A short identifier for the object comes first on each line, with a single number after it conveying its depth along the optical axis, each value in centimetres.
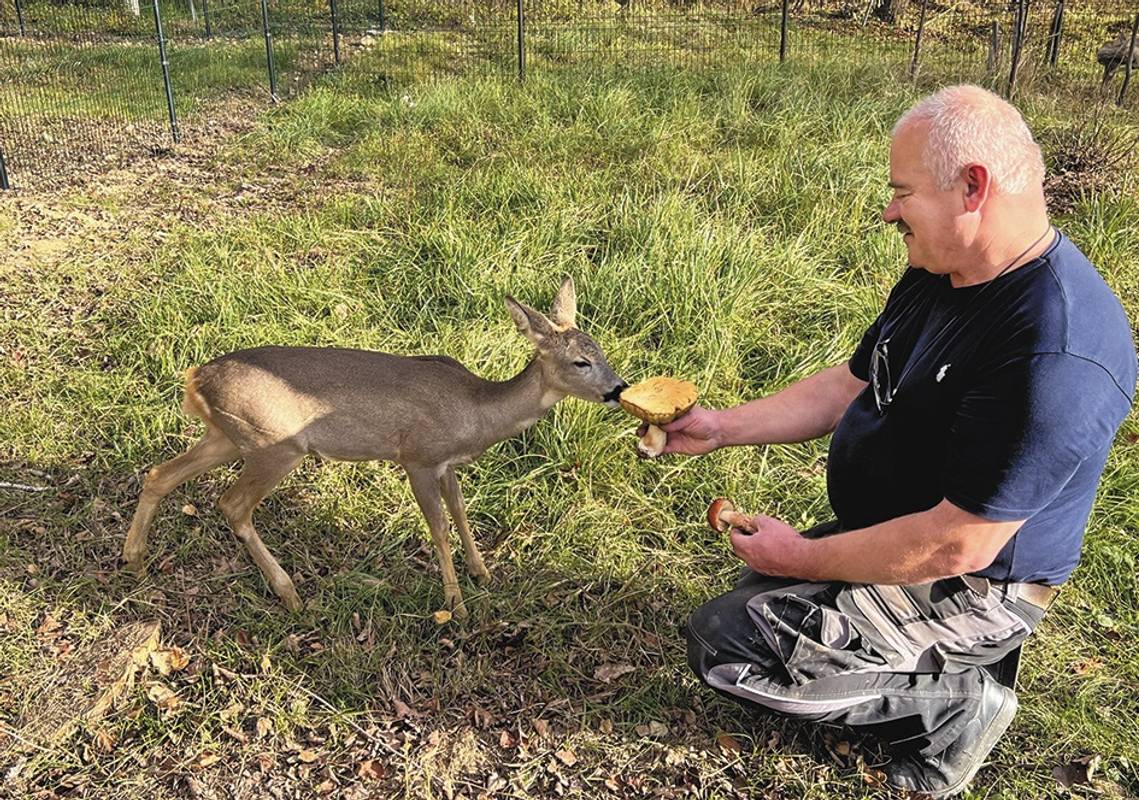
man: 231
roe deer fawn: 340
